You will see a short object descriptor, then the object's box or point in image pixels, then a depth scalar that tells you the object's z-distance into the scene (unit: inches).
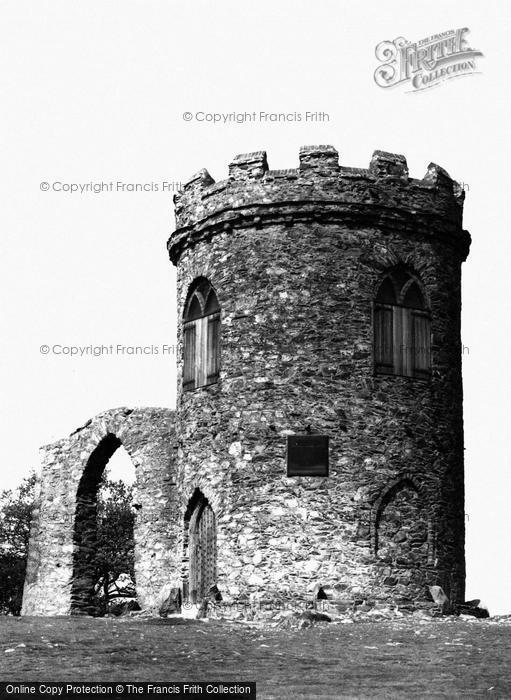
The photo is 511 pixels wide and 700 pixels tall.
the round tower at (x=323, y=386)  951.6
